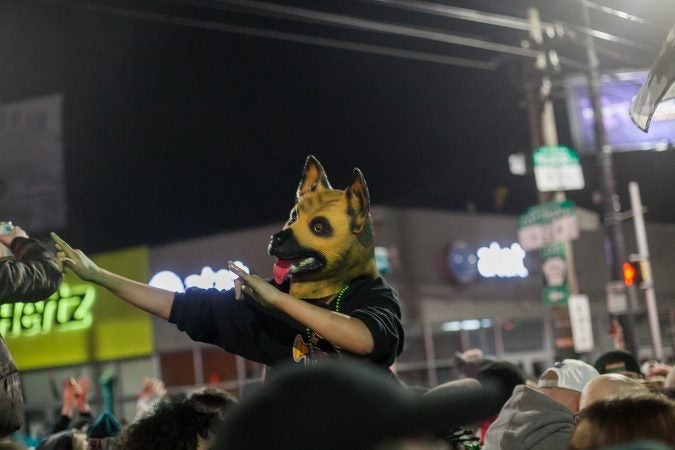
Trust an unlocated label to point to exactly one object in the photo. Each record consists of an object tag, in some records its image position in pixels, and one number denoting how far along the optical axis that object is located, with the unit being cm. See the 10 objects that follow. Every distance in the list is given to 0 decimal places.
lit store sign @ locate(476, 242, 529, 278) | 2308
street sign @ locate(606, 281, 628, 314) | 1481
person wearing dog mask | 351
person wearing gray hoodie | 336
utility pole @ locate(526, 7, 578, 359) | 1544
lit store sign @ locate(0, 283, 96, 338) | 2058
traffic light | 1576
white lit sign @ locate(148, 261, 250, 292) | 1989
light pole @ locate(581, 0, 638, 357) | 1552
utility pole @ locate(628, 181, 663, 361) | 1614
